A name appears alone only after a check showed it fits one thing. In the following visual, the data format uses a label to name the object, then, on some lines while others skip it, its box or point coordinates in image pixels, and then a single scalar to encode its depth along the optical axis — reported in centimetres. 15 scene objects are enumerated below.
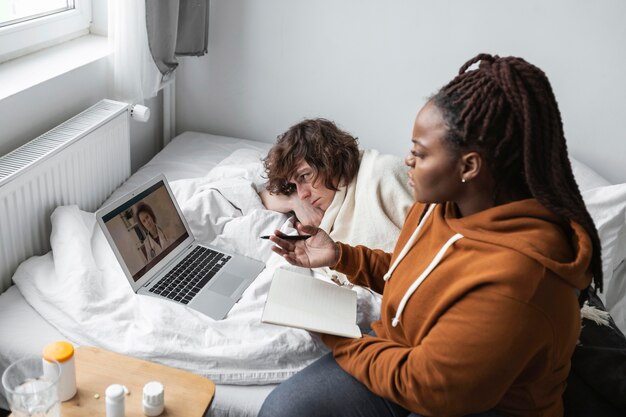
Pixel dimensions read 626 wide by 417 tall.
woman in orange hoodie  95
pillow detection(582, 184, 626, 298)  173
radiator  148
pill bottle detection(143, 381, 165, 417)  104
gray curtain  193
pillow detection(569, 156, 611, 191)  195
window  172
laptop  145
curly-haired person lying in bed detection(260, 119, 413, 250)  171
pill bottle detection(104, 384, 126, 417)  100
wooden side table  106
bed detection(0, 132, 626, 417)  132
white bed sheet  126
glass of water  97
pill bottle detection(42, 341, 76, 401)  103
